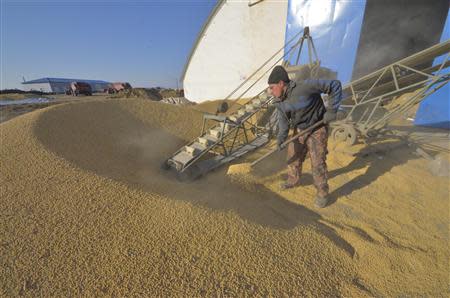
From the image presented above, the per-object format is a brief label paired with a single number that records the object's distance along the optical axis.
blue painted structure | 6.43
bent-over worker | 2.81
